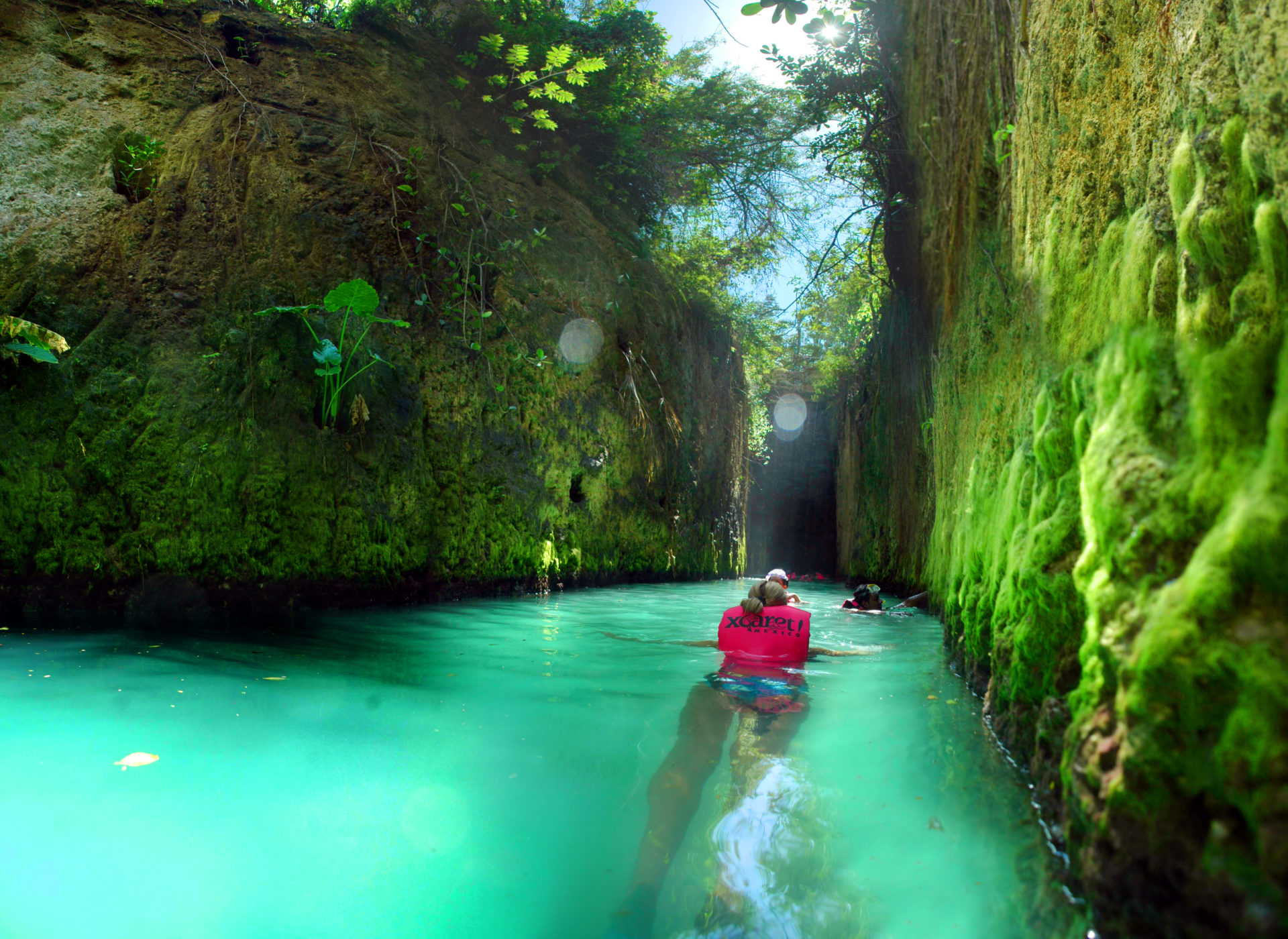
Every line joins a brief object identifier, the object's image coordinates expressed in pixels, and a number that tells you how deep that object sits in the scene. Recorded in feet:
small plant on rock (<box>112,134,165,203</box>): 21.83
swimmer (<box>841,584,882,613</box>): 31.53
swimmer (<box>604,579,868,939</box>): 7.20
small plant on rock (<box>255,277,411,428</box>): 21.59
